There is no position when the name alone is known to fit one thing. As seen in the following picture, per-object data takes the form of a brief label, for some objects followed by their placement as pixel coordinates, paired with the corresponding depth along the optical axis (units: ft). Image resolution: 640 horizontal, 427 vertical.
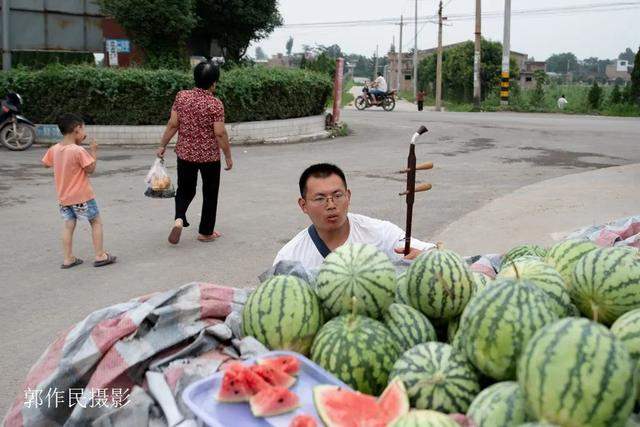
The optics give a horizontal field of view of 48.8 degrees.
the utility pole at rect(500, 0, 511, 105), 110.11
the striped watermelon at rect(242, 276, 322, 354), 7.68
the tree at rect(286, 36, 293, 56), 385.68
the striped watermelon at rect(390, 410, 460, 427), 5.56
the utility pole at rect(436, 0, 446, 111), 132.78
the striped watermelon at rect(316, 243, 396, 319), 7.75
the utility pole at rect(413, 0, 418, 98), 191.31
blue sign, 73.16
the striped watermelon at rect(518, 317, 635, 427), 5.38
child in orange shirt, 23.21
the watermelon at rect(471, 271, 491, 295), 8.26
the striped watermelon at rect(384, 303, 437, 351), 7.57
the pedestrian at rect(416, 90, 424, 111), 126.80
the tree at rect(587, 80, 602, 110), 114.52
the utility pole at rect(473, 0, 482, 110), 119.65
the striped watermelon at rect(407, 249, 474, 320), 7.96
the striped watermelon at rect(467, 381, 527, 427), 5.80
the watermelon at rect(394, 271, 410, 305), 8.43
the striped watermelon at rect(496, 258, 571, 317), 7.41
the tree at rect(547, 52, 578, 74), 504.35
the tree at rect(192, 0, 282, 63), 76.33
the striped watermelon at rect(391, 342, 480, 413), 6.40
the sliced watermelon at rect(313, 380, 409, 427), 6.03
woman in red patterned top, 26.50
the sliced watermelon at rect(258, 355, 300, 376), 6.90
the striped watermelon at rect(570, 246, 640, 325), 7.25
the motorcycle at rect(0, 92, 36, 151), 49.26
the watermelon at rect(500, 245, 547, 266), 10.69
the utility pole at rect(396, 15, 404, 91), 237.66
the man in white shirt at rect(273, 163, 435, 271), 12.48
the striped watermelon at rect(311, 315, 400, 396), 6.99
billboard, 69.46
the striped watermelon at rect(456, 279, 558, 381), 6.41
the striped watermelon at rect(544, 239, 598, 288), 8.51
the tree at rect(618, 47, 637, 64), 460.18
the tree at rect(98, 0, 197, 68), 63.00
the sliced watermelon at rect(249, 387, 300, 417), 6.35
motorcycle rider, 117.50
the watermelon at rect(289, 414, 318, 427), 6.05
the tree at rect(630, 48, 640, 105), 109.60
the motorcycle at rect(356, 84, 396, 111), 117.08
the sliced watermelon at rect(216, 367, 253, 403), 6.59
